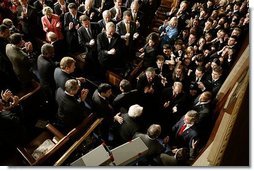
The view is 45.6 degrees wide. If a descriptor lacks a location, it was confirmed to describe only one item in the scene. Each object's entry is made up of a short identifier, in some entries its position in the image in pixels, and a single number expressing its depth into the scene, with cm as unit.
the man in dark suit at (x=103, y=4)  493
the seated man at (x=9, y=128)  286
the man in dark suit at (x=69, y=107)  305
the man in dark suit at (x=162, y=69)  381
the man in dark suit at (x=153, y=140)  291
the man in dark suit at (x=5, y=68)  356
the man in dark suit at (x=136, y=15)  468
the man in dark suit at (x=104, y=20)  427
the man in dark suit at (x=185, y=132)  325
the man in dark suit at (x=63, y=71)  330
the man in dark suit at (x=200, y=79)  372
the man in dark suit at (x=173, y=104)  363
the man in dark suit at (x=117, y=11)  467
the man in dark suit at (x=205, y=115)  337
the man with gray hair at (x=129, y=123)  312
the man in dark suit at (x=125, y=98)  334
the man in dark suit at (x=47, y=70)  343
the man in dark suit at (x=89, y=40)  418
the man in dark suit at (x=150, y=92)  368
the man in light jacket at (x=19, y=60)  352
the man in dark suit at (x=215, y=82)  365
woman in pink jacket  418
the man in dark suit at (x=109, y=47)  411
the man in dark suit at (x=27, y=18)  428
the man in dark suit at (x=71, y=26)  433
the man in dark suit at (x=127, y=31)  445
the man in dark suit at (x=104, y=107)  322
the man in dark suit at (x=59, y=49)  410
